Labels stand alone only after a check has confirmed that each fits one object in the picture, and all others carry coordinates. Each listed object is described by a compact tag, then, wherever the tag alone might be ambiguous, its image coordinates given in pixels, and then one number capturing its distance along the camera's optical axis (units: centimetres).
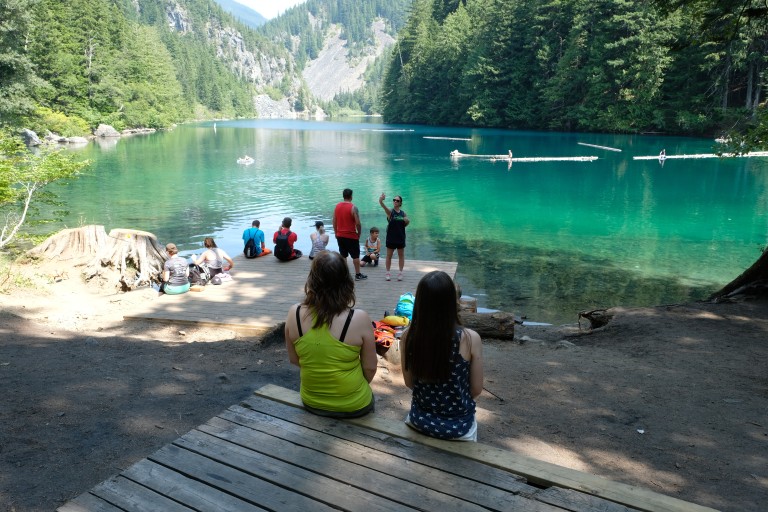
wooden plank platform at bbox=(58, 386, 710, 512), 246
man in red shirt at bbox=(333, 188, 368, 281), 990
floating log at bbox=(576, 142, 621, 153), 4446
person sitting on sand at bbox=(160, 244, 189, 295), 991
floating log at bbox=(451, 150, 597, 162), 3850
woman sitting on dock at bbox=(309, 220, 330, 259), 1251
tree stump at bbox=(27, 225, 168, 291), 1160
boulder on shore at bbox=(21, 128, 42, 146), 4431
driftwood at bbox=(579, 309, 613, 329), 905
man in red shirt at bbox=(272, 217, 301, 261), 1221
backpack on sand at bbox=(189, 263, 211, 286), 1059
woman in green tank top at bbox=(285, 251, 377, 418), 318
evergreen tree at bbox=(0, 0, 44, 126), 3328
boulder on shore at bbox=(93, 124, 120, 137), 6119
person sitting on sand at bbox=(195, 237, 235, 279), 1068
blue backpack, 777
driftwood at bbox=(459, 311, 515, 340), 801
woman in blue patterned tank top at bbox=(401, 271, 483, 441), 293
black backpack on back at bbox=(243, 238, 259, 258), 1280
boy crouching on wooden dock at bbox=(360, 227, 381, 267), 1171
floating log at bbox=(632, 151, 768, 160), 3866
